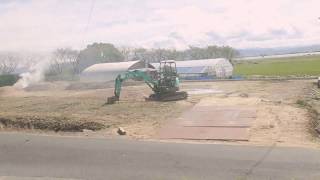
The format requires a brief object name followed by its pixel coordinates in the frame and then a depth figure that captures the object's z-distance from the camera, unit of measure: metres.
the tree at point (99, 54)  97.17
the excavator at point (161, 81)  33.97
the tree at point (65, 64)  89.56
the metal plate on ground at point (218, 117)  22.20
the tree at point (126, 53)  114.40
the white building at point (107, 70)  69.06
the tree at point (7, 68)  88.65
